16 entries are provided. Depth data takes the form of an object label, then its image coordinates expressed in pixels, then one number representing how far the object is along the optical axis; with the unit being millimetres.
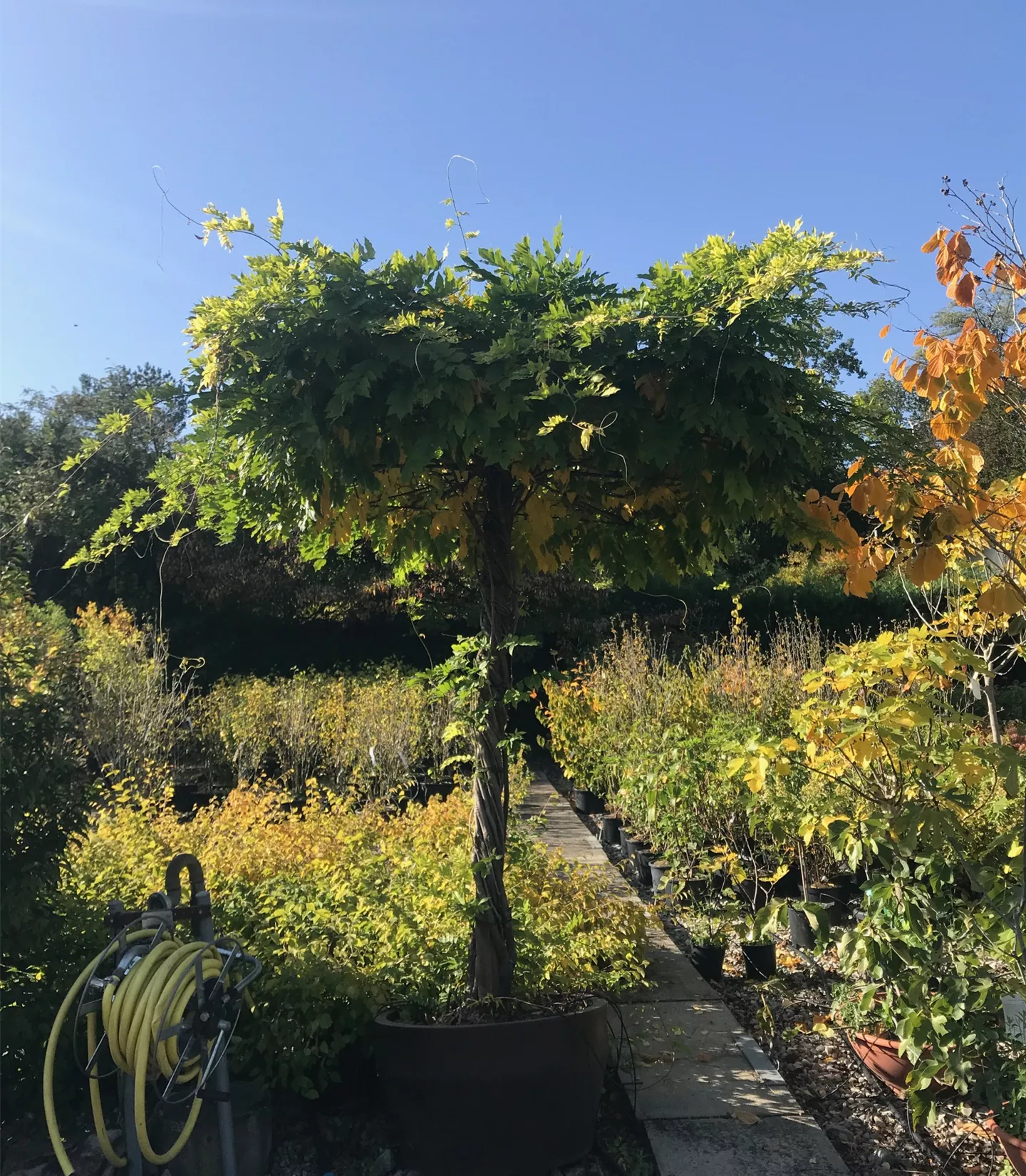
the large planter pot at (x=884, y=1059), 2752
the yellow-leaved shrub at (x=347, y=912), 2473
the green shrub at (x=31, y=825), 2301
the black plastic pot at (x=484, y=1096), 2262
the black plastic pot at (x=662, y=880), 4438
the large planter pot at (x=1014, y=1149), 2178
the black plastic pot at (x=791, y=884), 4633
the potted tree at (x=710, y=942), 3732
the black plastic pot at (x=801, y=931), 3994
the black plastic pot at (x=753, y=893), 4406
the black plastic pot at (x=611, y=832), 6105
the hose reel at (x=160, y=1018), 1698
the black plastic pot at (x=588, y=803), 7199
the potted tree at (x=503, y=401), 2041
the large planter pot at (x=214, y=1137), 2127
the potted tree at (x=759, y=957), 3744
